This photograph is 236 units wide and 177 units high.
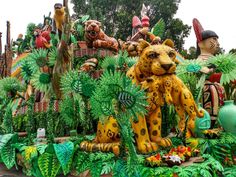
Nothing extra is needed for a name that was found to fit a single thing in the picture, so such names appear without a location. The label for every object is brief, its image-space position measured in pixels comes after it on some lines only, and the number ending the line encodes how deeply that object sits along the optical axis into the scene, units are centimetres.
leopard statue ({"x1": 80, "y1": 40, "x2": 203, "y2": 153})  329
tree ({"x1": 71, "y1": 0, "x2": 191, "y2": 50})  1853
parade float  277
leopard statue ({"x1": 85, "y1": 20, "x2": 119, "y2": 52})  579
